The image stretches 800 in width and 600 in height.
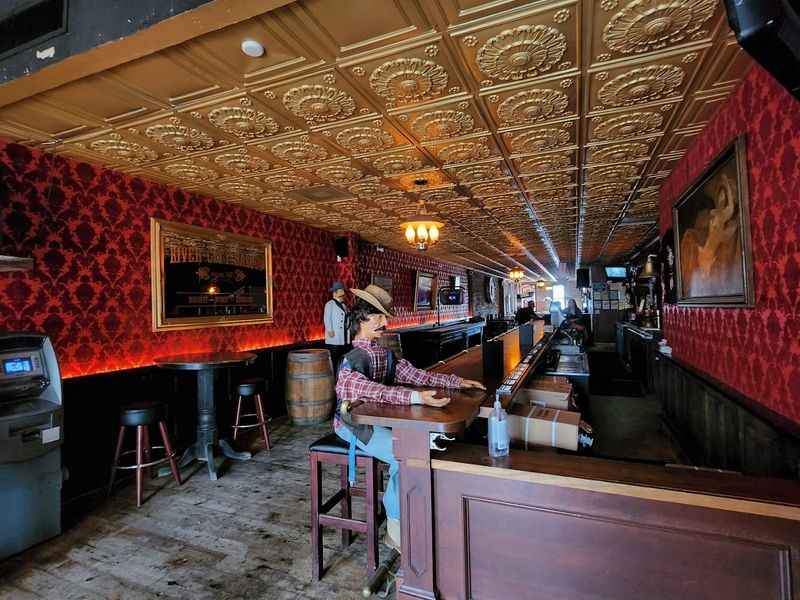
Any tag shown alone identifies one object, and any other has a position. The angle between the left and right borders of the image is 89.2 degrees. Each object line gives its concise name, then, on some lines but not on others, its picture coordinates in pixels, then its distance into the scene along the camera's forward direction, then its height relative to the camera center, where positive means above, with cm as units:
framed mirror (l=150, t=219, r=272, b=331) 440 +45
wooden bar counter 132 -81
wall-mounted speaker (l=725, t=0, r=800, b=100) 104 +71
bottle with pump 177 -55
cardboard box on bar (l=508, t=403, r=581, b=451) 209 -64
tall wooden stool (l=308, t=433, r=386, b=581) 220 -105
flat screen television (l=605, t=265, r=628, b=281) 1354 +110
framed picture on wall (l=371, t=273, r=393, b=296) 841 +63
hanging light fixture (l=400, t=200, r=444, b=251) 551 +111
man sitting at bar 204 -40
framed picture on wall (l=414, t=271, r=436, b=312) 1060 +49
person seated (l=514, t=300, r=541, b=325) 1030 -20
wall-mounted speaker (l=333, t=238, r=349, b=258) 729 +116
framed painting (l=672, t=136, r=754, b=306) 258 +52
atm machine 254 -80
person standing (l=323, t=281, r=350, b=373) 656 -20
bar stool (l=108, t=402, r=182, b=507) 322 -87
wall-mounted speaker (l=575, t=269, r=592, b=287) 1510 +108
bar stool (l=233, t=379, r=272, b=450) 433 -89
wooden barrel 518 -95
